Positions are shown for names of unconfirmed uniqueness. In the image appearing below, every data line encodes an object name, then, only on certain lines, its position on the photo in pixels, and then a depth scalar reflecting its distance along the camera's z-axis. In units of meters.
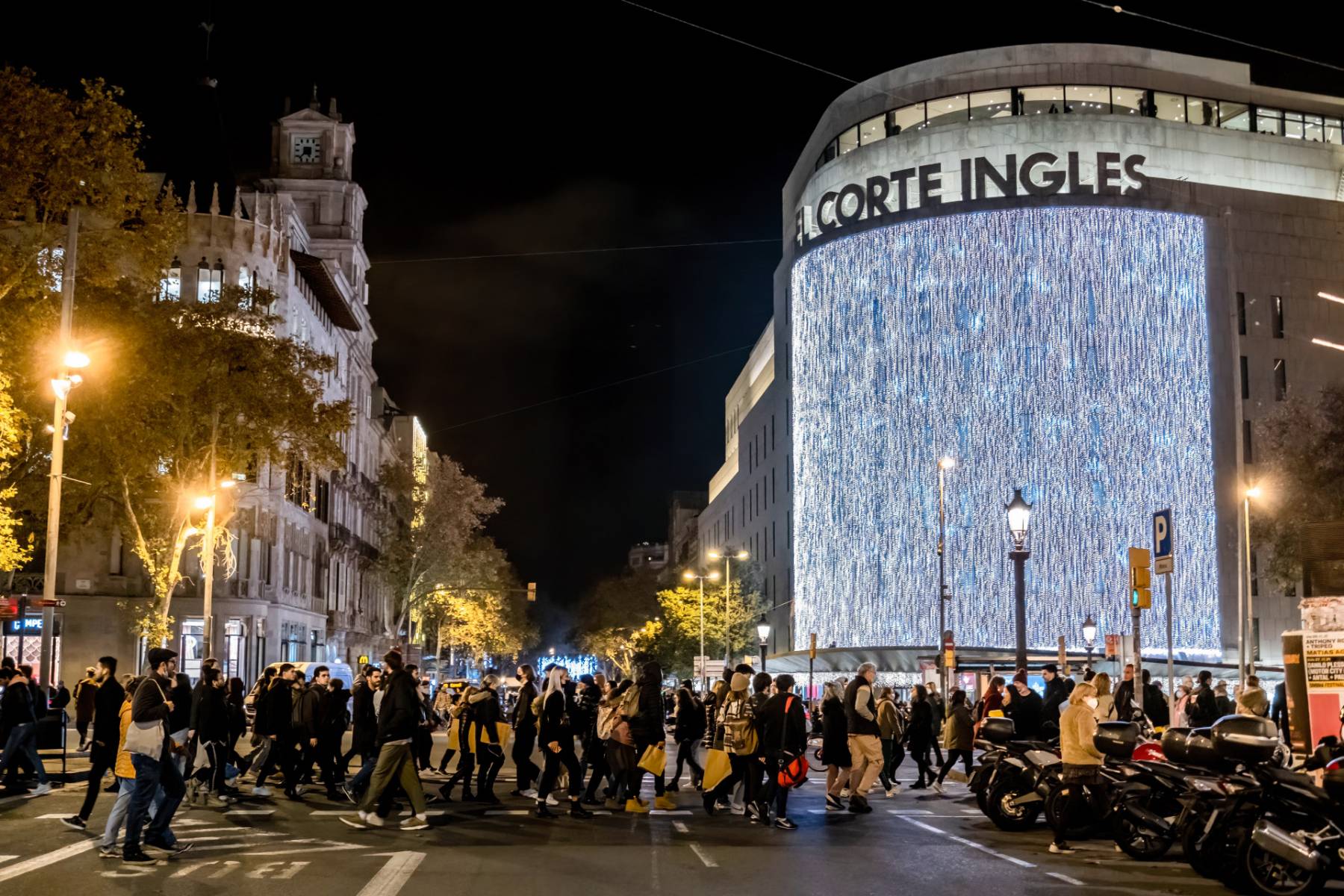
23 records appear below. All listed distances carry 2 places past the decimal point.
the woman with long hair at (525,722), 19.53
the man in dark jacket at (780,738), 17.33
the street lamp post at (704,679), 55.53
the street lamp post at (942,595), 38.31
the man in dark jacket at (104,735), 15.98
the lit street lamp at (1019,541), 27.67
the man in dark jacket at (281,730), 20.23
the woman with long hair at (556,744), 18.28
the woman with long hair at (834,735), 19.03
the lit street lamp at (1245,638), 31.77
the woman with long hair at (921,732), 24.91
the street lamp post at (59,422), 26.39
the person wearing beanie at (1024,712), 21.31
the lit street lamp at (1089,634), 42.34
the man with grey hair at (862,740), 19.62
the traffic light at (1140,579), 21.83
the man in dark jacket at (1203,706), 25.31
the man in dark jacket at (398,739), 16.05
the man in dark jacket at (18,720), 19.78
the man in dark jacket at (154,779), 13.62
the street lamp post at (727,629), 76.48
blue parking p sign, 21.56
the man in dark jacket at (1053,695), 22.20
